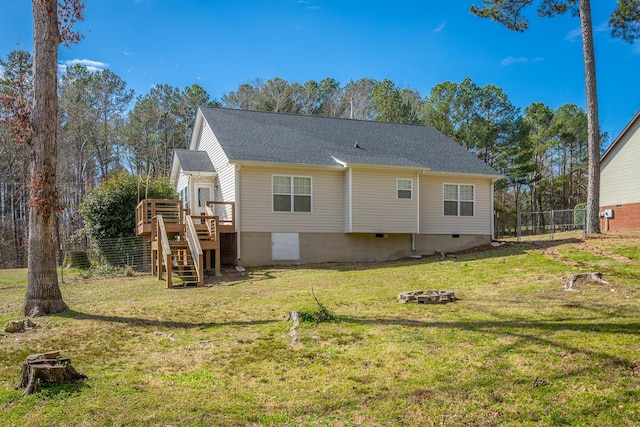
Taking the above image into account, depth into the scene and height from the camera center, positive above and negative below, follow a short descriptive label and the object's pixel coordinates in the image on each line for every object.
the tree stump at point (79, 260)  19.88 -1.75
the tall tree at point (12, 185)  28.61 +2.50
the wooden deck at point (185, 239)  12.44 -0.58
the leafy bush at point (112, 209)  18.89 +0.45
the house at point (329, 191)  15.86 +1.04
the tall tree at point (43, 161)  7.79 +1.00
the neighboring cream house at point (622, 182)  20.44 +1.67
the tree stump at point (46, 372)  4.38 -1.46
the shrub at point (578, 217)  22.51 +0.07
